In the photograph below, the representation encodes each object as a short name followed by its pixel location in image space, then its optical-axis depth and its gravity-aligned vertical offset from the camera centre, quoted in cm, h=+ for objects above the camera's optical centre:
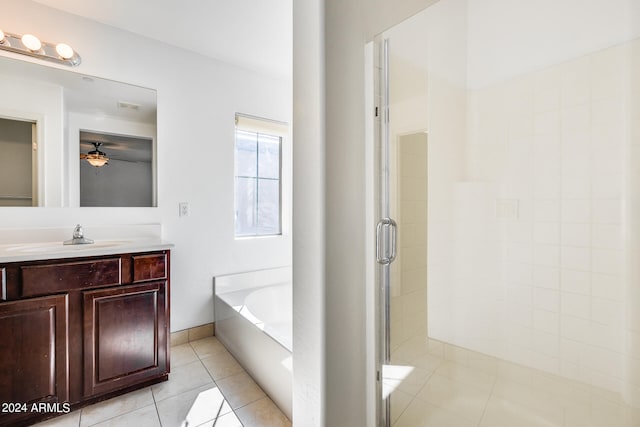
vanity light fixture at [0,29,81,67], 179 +103
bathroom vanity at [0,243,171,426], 142 -63
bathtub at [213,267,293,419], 158 -82
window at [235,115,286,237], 285 +34
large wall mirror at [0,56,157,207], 182 +49
